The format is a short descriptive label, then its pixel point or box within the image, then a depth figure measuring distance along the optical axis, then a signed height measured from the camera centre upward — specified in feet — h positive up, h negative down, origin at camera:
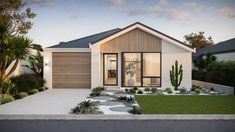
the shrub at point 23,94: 46.75 -4.85
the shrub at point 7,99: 40.23 -5.03
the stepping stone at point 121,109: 33.83 -5.65
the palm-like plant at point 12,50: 45.96 +4.04
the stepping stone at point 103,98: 46.19 -5.41
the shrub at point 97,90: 49.69 -4.84
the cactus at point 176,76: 60.49 -1.45
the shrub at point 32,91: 52.92 -4.71
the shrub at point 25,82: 52.70 -2.67
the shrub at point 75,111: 31.40 -5.42
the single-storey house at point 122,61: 62.95 +2.54
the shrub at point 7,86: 44.52 -3.00
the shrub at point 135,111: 31.03 -5.39
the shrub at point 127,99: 41.79 -5.24
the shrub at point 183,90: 56.24 -4.91
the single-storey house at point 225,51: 79.41 +6.81
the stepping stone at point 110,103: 38.96 -5.53
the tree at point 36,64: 66.23 +1.78
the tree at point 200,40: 179.73 +23.13
